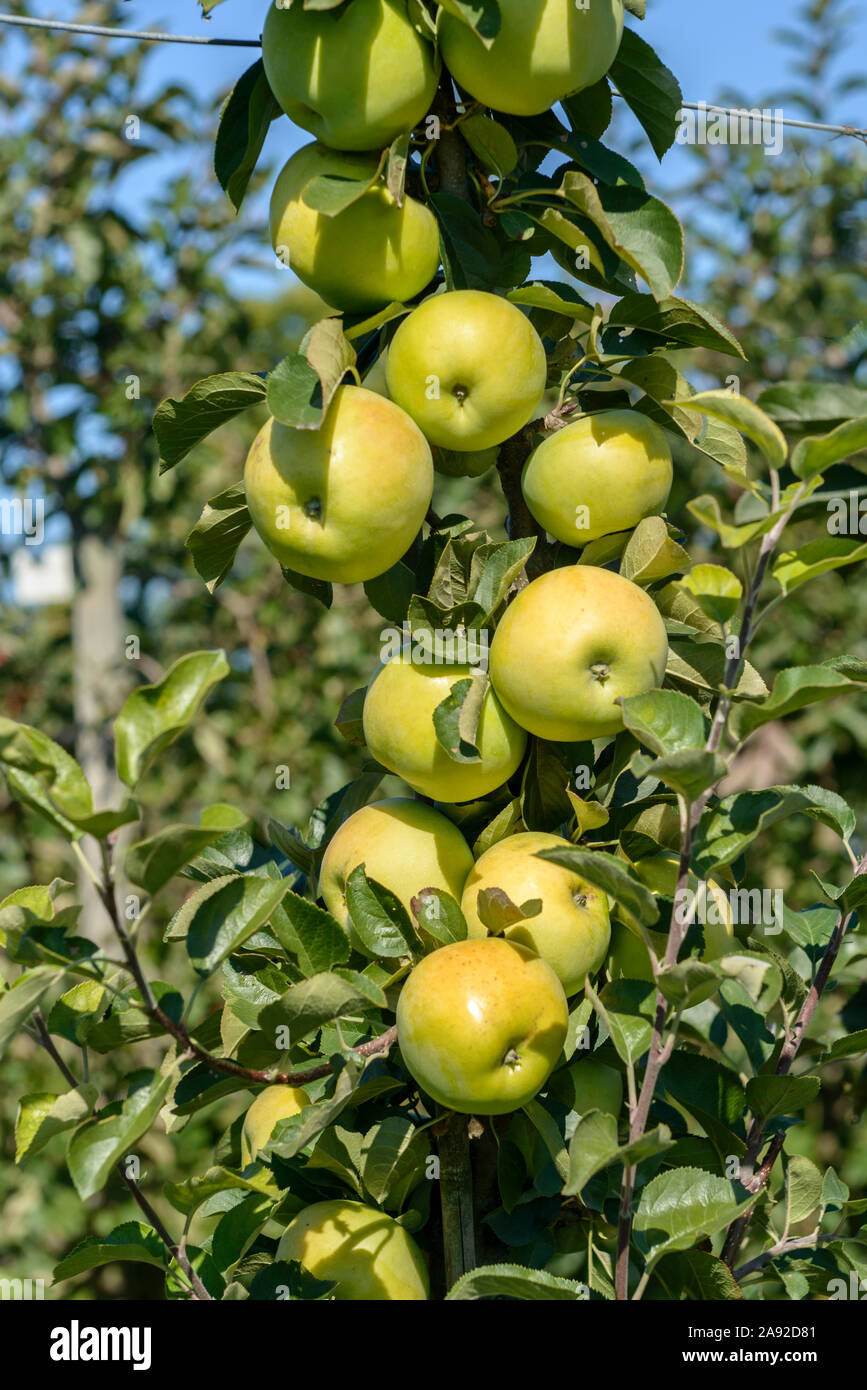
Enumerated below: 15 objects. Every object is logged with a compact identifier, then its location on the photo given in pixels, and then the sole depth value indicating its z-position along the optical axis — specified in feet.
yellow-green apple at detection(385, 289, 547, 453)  2.50
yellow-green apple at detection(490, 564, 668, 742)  2.37
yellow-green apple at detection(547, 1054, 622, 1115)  2.55
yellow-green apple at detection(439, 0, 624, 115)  2.48
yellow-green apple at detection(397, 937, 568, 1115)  2.21
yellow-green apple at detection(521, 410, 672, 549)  2.55
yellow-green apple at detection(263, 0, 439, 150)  2.49
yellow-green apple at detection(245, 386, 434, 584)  2.41
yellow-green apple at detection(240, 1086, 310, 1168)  2.63
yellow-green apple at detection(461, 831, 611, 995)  2.43
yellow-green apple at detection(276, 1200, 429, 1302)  2.41
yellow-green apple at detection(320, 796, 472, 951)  2.58
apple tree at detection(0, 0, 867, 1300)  2.19
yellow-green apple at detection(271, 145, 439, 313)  2.60
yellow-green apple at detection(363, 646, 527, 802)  2.54
